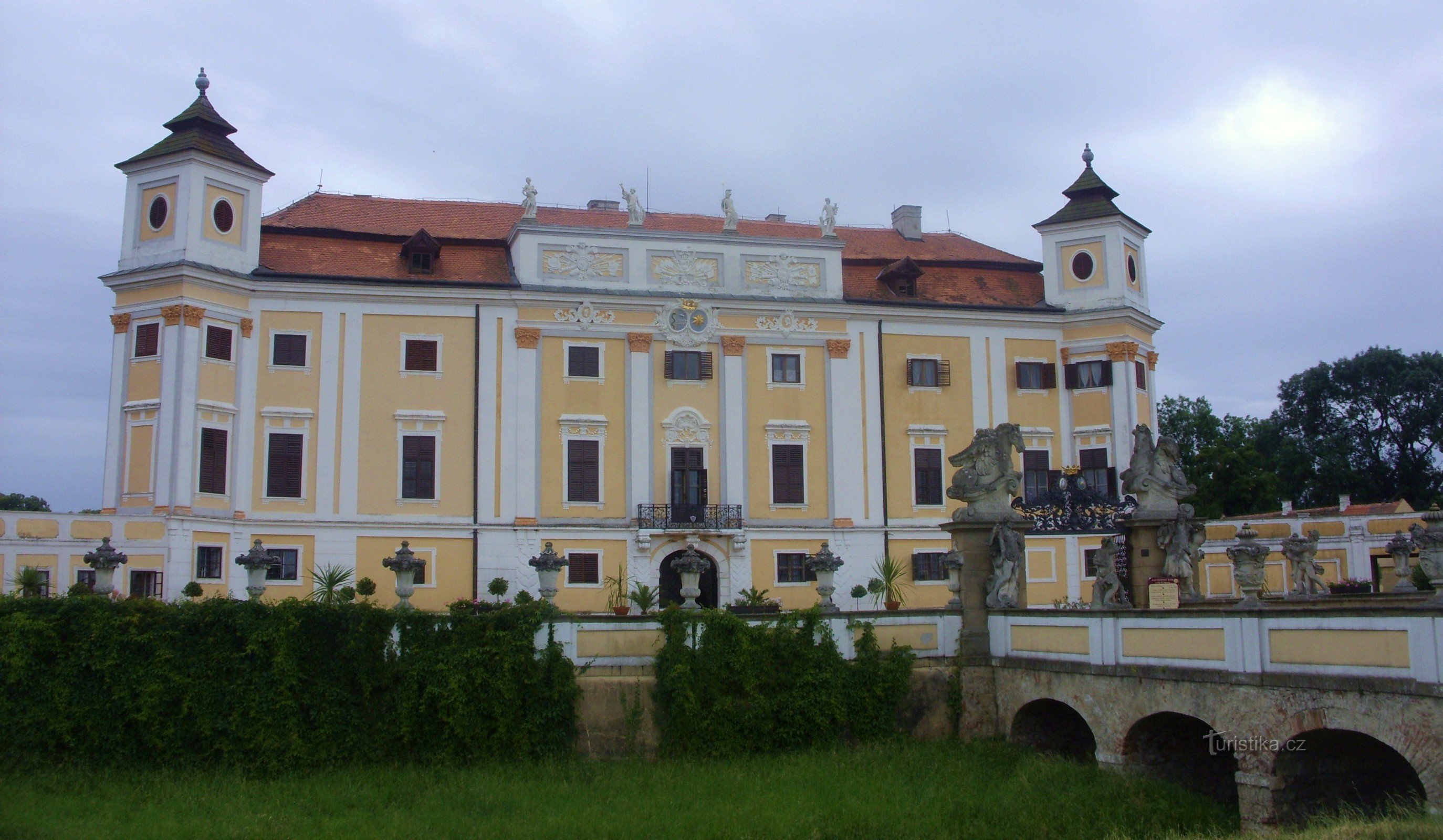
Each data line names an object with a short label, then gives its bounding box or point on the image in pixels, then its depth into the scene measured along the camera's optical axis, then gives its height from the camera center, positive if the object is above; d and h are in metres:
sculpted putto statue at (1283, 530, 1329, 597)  24.48 +0.36
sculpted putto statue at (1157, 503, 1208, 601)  23.05 +0.57
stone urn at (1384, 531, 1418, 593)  24.88 +0.41
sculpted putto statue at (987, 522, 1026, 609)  23.28 +0.27
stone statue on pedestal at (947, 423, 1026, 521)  23.77 +1.91
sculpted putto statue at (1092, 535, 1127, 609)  23.28 -0.05
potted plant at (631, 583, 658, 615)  28.75 -0.32
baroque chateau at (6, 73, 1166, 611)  33.91 +5.59
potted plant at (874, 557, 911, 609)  34.56 +0.07
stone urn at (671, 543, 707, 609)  23.84 +0.16
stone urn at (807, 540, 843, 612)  24.19 +0.24
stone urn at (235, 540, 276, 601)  22.88 +0.33
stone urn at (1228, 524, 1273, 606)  19.05 +0.30
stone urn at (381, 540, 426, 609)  23.23 +0.26
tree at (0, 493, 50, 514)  61.81 +4.20
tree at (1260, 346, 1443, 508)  57.00 +6.45
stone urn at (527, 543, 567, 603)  24.02 +0.29
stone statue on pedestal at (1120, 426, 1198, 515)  23.31 +1.81
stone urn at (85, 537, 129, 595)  23.20 +0.43
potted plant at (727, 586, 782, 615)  27.17 -0.50
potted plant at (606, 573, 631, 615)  34.69 -0.23
